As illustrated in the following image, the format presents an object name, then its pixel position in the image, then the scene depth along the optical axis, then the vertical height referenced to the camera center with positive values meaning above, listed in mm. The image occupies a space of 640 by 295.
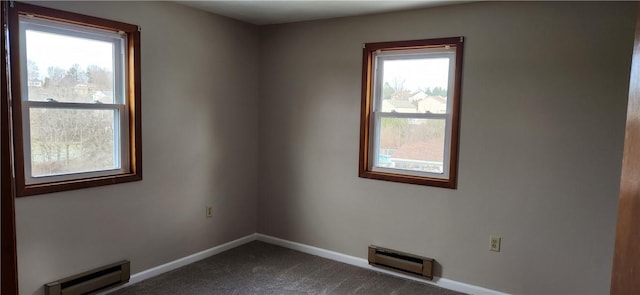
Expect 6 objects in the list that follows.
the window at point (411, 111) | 3098 +106
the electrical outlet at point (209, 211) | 3637 -854
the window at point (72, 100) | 2385 +102
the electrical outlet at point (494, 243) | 2945 -868
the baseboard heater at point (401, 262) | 3197 -1149
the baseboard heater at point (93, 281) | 2588 -1142
